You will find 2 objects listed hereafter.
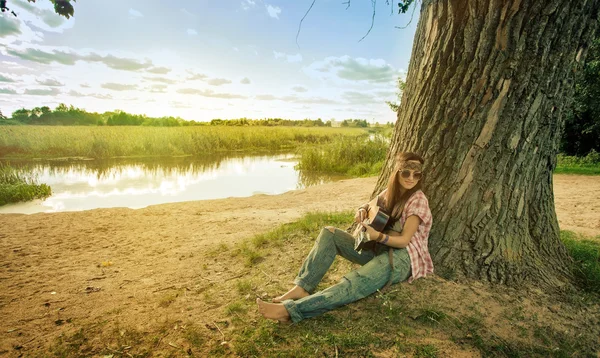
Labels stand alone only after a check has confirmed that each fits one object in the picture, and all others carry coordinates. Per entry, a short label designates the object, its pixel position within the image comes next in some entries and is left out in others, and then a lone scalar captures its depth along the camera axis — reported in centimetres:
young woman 245
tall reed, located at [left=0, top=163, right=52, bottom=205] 826
